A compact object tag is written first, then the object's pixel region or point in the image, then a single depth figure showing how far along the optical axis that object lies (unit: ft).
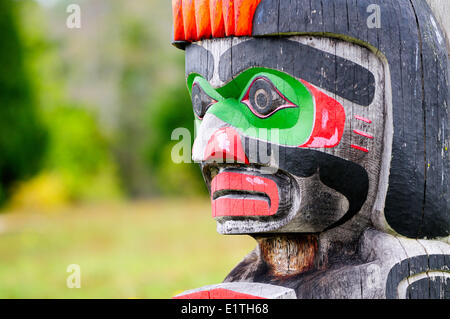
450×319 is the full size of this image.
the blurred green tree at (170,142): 86.94
